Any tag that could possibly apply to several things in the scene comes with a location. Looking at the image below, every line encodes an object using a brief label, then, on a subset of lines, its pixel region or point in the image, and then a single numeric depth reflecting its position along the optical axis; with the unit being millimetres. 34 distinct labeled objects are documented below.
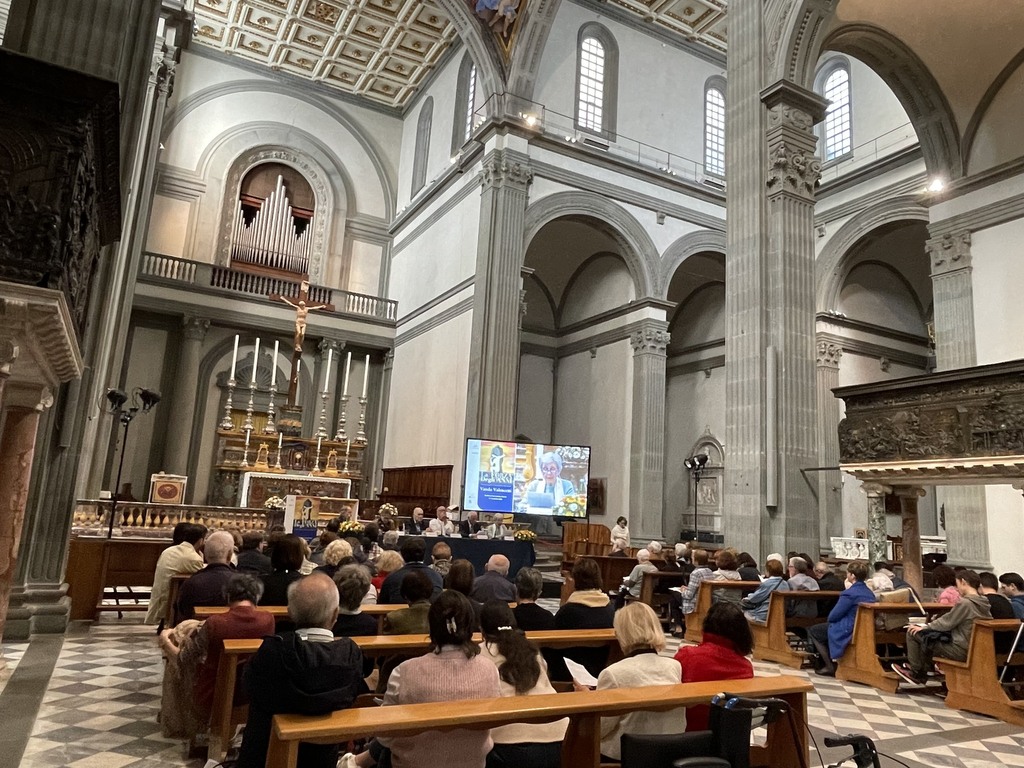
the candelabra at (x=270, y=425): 16219
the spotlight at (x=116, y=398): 11336
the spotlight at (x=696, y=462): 20414
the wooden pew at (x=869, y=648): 6387
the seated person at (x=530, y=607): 4414
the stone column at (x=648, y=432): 17469
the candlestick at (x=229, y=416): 15469
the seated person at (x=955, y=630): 5891
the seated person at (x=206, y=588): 4633
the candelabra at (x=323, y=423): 15633
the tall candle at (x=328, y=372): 18109
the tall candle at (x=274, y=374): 17703
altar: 13742
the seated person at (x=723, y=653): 3205
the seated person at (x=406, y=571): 5109
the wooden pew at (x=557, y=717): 2254
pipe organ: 19562
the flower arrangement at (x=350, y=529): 8660
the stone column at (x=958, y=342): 11930
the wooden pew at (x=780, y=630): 7320
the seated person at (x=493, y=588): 5094
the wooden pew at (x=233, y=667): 3506
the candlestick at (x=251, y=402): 17962
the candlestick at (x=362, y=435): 16047
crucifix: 16609
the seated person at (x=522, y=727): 2770
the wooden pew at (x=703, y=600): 8094
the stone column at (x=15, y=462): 4773
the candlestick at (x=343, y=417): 18828
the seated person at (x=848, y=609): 6715
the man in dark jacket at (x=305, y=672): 2455
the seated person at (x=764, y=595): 7453
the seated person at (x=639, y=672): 2924
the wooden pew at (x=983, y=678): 5426
